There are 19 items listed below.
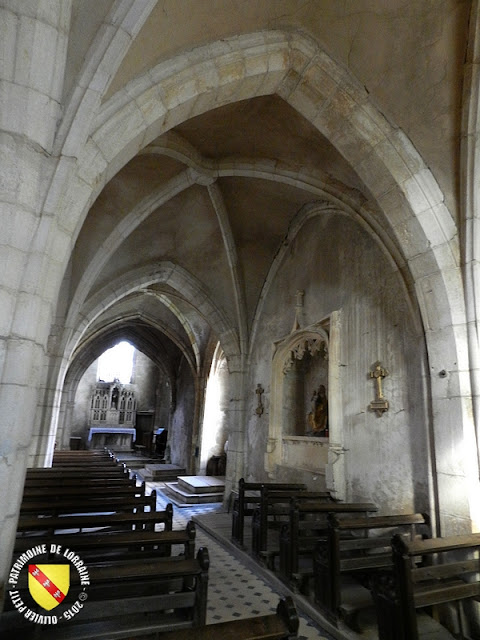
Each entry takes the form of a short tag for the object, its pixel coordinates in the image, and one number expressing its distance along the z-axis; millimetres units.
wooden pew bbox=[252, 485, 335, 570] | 5140
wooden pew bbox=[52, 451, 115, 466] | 8709
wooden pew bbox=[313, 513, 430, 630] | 3658
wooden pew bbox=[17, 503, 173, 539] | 3561
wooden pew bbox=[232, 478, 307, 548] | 6074
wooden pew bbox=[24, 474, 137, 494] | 5293
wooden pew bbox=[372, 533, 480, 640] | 2789
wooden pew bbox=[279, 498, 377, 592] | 4422
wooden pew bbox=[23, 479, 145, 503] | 4793
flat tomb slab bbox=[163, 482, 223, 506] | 9838
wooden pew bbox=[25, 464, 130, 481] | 5848
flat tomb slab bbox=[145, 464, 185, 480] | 14070
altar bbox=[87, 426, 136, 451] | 21328
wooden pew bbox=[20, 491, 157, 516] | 4270
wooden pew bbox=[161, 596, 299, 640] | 1529
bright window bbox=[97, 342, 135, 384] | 23816
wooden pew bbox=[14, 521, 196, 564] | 2816
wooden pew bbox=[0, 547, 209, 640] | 2141
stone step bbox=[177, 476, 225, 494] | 10211
